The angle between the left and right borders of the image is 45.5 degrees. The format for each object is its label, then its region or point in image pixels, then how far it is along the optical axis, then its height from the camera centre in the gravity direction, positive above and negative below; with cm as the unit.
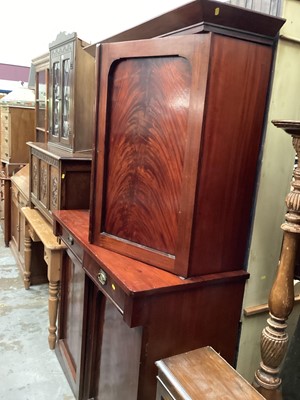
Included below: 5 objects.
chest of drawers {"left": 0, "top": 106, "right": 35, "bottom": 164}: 406 -21
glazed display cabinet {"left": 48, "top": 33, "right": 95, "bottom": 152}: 240 +17
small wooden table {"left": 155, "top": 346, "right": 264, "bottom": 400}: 101 -73
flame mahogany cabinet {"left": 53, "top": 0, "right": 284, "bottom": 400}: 113 -19
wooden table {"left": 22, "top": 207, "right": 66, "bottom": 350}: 223 -88
